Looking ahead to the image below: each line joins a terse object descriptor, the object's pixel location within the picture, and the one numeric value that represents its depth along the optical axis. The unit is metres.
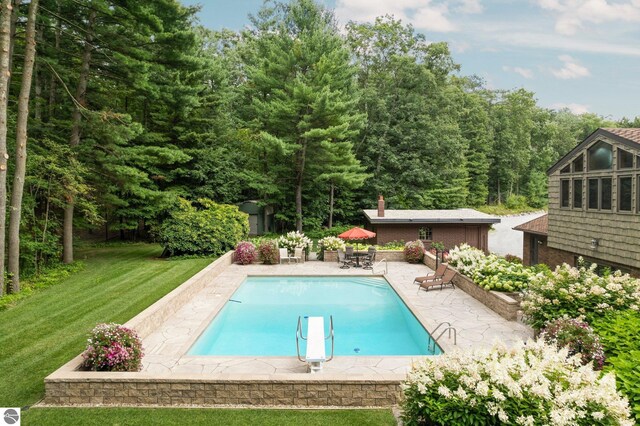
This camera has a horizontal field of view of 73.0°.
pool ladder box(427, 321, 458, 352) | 8.69
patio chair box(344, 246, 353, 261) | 18.25
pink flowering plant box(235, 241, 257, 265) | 18.62
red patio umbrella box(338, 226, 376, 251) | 18.17
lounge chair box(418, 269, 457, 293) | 13.65
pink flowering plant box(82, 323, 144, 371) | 6.91
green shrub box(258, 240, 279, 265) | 18.70
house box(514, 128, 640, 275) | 12.21
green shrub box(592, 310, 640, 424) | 4.43
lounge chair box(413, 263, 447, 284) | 14.17
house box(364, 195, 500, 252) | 22.72
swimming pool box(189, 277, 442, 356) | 9.73
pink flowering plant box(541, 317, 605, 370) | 6.56
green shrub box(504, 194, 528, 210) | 51.22
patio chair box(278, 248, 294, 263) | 18.98
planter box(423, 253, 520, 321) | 10.42
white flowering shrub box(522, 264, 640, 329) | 8.07
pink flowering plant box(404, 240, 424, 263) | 18.83
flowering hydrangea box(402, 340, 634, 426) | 4.00
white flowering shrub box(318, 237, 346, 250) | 19.53
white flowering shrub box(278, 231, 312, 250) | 19.50
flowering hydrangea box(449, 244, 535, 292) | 11.31
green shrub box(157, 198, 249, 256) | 19.00
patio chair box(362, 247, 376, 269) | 17.77
